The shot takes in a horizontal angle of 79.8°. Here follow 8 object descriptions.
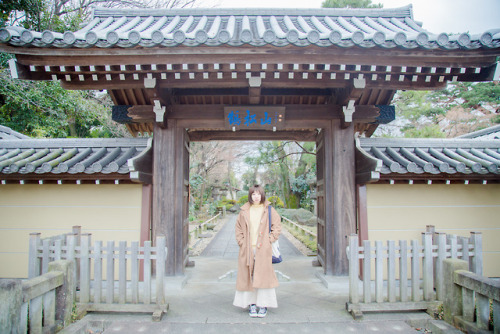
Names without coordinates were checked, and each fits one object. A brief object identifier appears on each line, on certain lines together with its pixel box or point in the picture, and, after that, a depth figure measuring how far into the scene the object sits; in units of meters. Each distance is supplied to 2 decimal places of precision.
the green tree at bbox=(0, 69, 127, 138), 8.91
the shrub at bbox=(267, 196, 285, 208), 25.11
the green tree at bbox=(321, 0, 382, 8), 15.28
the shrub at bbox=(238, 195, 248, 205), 28.80
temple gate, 3.73
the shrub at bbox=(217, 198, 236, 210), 27.54
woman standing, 3.79
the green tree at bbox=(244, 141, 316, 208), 19.43
